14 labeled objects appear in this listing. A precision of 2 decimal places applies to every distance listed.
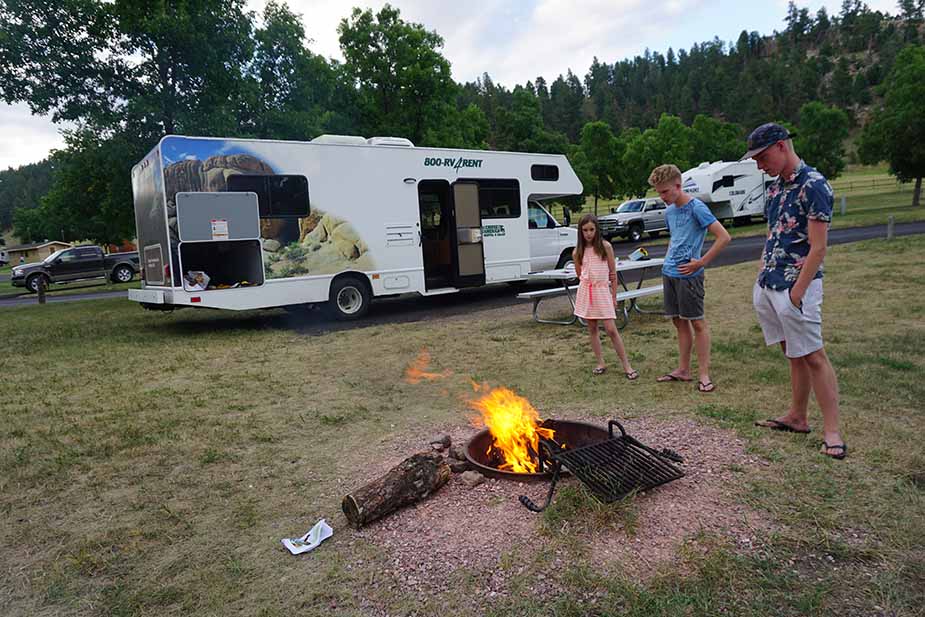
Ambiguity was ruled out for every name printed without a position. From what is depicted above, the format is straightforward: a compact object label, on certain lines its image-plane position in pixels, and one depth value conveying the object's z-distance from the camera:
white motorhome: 9.11
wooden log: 3.07
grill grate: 3.02
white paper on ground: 2.91
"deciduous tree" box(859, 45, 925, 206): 28.56
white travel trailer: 28.72
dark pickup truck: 25.12
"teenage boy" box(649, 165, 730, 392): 4.91
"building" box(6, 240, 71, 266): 78.86
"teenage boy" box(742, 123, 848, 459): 3.39
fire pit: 3.77
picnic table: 8.21
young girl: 5.73
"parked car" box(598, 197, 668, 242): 26.97
